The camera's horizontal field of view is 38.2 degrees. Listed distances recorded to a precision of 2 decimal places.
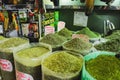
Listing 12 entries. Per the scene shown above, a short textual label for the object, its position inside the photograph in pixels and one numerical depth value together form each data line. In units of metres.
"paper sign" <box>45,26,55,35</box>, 1.60
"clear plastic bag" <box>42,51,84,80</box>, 0.75
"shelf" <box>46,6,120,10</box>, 1.54
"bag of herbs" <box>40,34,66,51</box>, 1.10
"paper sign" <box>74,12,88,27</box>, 1.73
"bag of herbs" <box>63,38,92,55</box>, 1.02
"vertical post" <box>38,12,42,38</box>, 1.51
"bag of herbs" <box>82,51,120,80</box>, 0.72
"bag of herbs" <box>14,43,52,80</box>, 0.87
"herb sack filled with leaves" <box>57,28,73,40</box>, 1.39
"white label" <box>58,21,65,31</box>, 1.70
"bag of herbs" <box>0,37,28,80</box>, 1.01
